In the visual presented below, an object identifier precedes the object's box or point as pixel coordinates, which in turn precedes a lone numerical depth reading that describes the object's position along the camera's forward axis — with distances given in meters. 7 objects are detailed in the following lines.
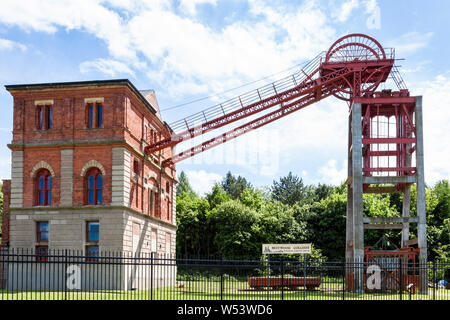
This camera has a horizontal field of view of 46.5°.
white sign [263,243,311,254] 30.41
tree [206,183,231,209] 71.00
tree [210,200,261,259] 57.72
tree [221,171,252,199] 104.06
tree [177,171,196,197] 94.03
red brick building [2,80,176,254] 32.25
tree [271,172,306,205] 93.81
